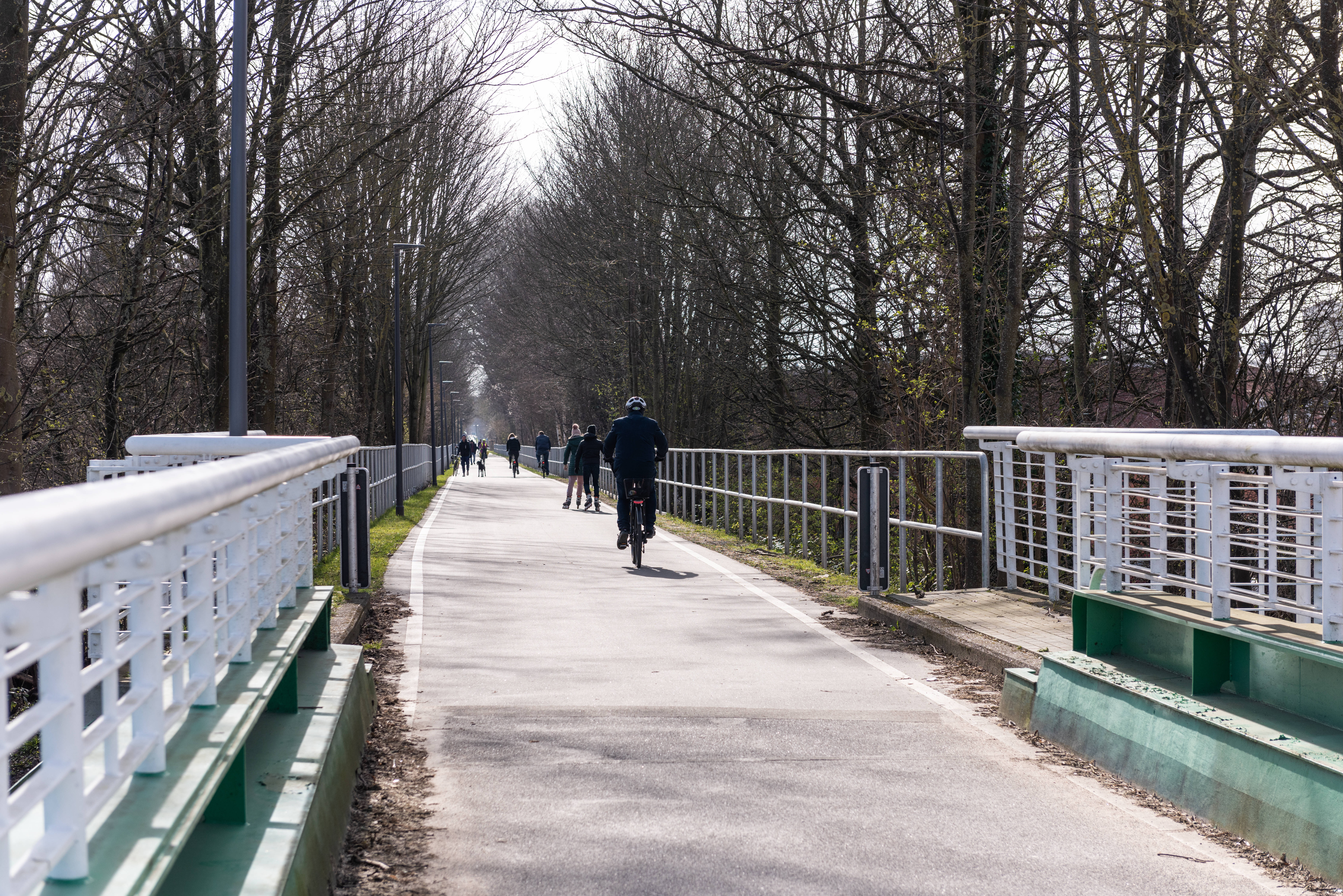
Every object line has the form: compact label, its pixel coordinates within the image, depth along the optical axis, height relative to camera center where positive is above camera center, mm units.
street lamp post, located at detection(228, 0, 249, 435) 11898 +1845
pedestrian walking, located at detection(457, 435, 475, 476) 67688 -936
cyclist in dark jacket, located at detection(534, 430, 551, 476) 59312 -715
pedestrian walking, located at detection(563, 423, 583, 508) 30672 -729
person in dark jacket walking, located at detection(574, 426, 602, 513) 26359 -531
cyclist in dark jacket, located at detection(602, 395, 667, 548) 16000 -190
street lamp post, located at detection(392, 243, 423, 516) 29016 +1977
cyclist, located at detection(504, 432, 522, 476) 57344 -645
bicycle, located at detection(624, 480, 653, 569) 15195 -869
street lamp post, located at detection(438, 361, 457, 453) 79062 +913
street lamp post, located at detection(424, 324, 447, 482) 51250 -406
